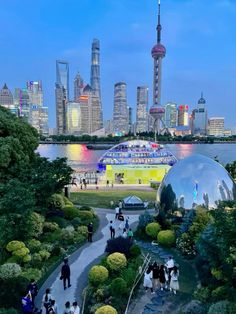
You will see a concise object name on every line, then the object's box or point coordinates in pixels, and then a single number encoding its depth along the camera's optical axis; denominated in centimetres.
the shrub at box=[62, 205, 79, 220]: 1875
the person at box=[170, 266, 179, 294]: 1059
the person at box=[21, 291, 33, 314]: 928
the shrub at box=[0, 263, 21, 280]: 1093
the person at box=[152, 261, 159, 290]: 1079
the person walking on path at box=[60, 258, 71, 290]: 1115
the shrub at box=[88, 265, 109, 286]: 1081
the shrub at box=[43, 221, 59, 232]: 1606
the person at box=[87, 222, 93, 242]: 1566
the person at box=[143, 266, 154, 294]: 1066
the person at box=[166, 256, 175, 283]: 1111
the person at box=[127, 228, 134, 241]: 1521
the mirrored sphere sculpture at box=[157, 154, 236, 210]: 1477
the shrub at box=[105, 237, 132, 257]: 1281
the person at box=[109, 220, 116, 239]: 1592
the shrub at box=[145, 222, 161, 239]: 1540
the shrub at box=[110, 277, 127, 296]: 988
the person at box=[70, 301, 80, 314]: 881
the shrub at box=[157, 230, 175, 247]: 1444
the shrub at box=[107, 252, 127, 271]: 1151
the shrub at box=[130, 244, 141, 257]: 1278
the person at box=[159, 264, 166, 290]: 1084
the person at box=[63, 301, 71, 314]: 897
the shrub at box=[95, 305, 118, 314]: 876
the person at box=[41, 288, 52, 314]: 931
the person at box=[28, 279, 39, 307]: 980
